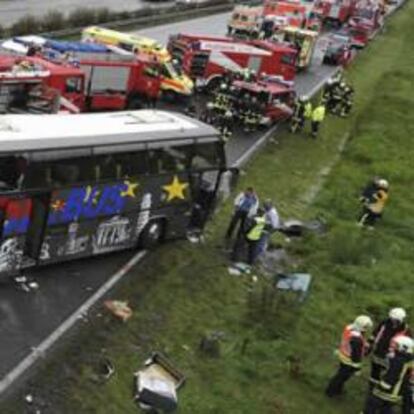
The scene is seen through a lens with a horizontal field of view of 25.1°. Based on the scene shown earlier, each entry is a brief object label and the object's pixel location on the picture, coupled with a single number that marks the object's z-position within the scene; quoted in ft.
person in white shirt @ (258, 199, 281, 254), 66.48
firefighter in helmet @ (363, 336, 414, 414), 42.60
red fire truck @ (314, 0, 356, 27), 240.94
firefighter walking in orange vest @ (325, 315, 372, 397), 46.37
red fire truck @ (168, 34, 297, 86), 127.44
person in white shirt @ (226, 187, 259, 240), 67.26
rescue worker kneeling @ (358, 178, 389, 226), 79.77
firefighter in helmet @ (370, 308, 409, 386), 45.65
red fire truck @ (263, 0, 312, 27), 197.47
